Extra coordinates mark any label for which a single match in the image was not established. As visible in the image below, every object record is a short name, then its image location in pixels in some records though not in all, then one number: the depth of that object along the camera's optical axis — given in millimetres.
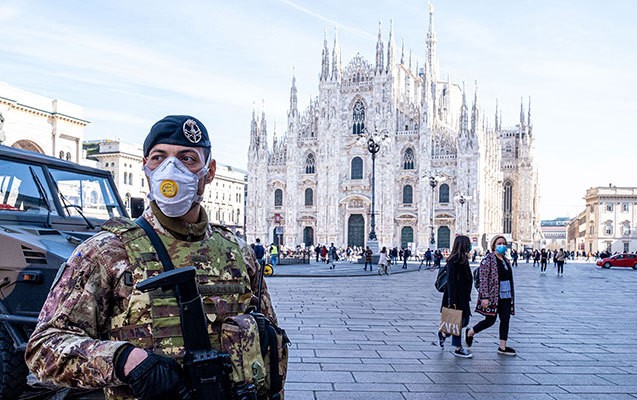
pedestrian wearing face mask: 7727
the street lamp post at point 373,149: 30516
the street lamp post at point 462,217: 50000
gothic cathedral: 51000
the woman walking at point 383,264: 26020
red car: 43375
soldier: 1842
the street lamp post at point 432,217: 43581
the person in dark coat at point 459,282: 7697
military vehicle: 4688
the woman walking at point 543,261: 30438
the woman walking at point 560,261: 28938
